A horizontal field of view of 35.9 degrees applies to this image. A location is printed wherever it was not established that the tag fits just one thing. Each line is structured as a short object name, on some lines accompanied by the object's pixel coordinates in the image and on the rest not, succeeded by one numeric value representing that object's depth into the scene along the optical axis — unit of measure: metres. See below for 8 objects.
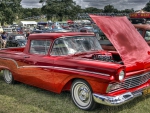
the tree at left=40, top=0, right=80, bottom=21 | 99.81
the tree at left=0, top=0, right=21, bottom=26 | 54.28
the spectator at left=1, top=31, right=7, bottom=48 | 16.56
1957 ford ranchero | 4.08
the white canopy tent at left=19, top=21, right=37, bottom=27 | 67.19
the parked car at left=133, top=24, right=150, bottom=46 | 9.06
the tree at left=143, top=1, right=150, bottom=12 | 98.69
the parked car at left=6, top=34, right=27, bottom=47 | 14.84
